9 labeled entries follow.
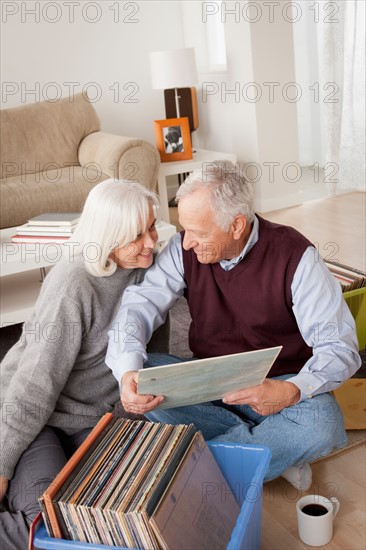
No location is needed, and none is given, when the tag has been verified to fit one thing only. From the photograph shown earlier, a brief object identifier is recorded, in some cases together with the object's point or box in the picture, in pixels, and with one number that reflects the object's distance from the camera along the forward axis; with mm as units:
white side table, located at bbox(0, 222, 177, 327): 2830
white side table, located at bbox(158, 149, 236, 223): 4449
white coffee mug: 1621
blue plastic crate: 1357
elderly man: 1696
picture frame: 4691
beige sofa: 4027
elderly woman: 1654
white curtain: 4645
